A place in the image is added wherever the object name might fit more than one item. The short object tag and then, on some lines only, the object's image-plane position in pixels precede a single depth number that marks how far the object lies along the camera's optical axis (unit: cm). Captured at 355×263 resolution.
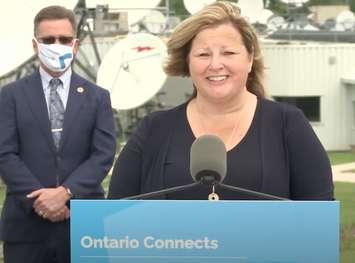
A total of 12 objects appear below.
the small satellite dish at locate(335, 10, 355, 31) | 3859
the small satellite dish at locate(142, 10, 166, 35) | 3197
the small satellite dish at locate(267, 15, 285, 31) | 3716
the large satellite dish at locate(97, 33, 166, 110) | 2384
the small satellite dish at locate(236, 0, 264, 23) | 3206
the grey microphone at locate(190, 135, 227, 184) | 248
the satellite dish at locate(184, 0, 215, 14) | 2988
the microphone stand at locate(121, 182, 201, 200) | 256
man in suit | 471
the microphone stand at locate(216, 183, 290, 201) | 255
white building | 2956
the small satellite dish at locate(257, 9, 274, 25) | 3816
